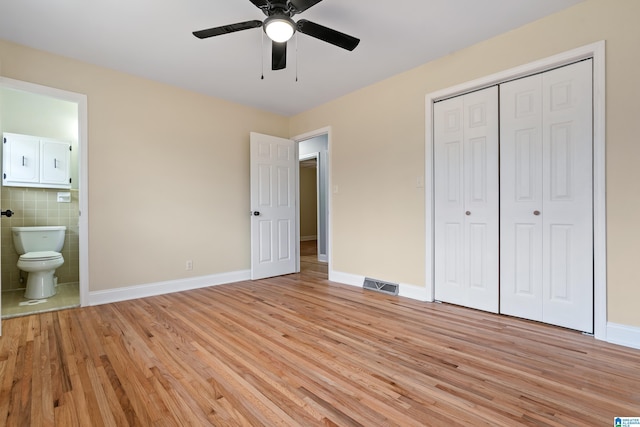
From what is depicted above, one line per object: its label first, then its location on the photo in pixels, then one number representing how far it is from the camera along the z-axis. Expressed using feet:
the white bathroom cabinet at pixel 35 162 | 11.51
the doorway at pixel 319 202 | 17.83
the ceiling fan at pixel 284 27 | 6.27
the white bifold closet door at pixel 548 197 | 7.68
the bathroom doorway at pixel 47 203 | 10.05
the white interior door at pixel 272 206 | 14.17
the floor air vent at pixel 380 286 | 11.44
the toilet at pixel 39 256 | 10.61
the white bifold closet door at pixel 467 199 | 9.27
